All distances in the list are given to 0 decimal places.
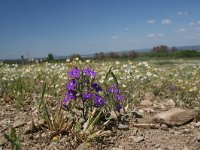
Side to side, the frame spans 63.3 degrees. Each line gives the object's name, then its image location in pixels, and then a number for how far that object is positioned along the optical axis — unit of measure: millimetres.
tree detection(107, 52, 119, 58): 20545
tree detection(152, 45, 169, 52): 25408
